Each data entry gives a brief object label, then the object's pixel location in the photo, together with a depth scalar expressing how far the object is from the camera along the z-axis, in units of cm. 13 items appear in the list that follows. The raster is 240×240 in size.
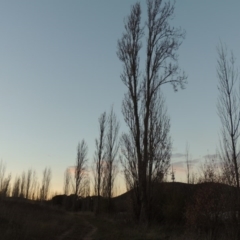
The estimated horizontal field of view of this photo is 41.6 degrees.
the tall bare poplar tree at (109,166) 3869
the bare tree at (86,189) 5640
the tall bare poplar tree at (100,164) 4016
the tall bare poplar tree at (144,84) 1764
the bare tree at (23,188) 6086
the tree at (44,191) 6683
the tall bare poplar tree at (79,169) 5131
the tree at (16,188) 5632
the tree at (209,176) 1388
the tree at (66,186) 6540
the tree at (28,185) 6456
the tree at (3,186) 2900
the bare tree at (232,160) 1220
